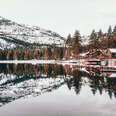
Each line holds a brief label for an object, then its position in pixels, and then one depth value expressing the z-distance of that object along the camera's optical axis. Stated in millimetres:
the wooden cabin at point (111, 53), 83219
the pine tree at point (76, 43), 120681
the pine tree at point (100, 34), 129500
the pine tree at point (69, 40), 150125
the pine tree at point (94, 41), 114438
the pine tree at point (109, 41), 108744
